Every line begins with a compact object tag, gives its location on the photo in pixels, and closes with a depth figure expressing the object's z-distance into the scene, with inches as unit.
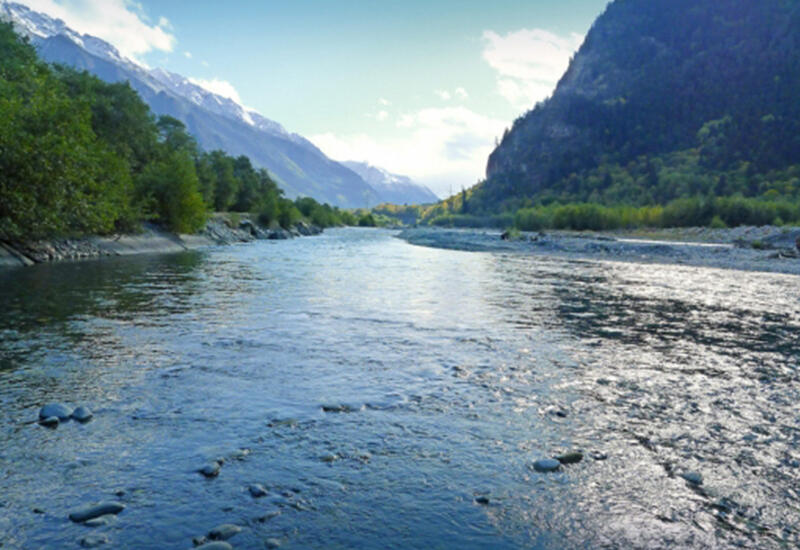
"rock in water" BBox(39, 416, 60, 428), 285.6
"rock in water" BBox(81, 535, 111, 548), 180.9
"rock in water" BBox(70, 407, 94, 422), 295.4
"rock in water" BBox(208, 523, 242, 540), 187.2
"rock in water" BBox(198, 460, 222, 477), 234.8
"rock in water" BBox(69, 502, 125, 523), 195.6
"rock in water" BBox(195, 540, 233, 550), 176.1
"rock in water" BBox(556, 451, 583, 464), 257.0
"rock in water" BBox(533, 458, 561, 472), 249.0
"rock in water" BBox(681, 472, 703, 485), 234.1
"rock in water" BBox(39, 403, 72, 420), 295.4
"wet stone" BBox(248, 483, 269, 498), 218.1
